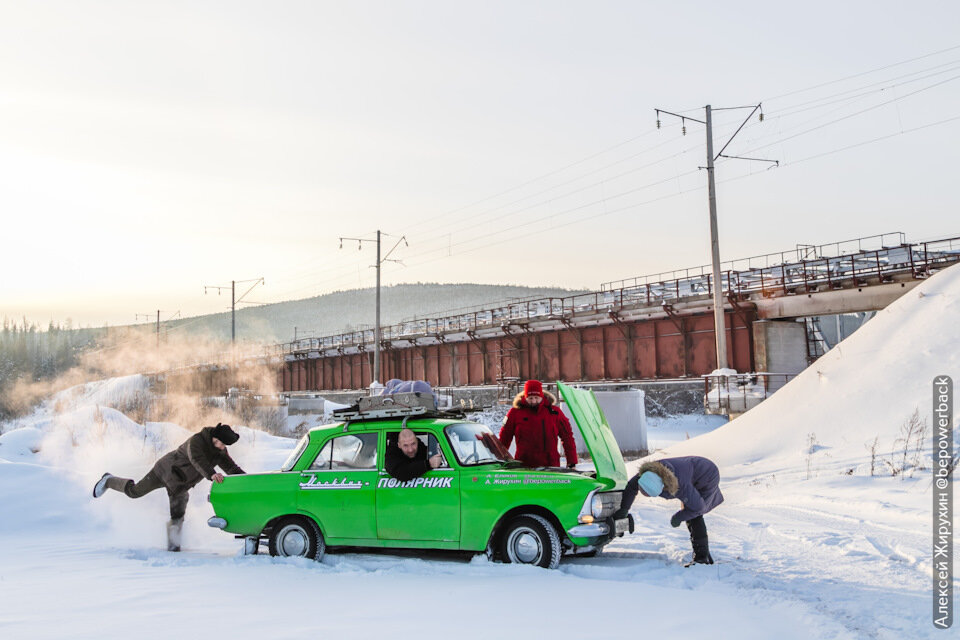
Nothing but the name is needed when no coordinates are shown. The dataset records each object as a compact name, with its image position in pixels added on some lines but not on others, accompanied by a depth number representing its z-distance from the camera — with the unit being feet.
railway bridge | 88.84
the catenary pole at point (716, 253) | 84.84
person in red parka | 34.30
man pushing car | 34.27
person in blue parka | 27.12
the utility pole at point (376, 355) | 142.20
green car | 28.14
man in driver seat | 30.04
